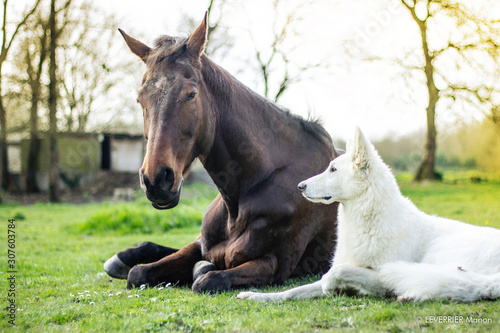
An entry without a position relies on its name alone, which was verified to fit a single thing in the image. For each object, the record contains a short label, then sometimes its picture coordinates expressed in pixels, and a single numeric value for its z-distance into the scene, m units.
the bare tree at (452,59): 15.06
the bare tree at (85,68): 23.12
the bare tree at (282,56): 22.11
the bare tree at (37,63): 21.95
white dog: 3.15
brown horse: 3.76
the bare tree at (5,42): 20.33
